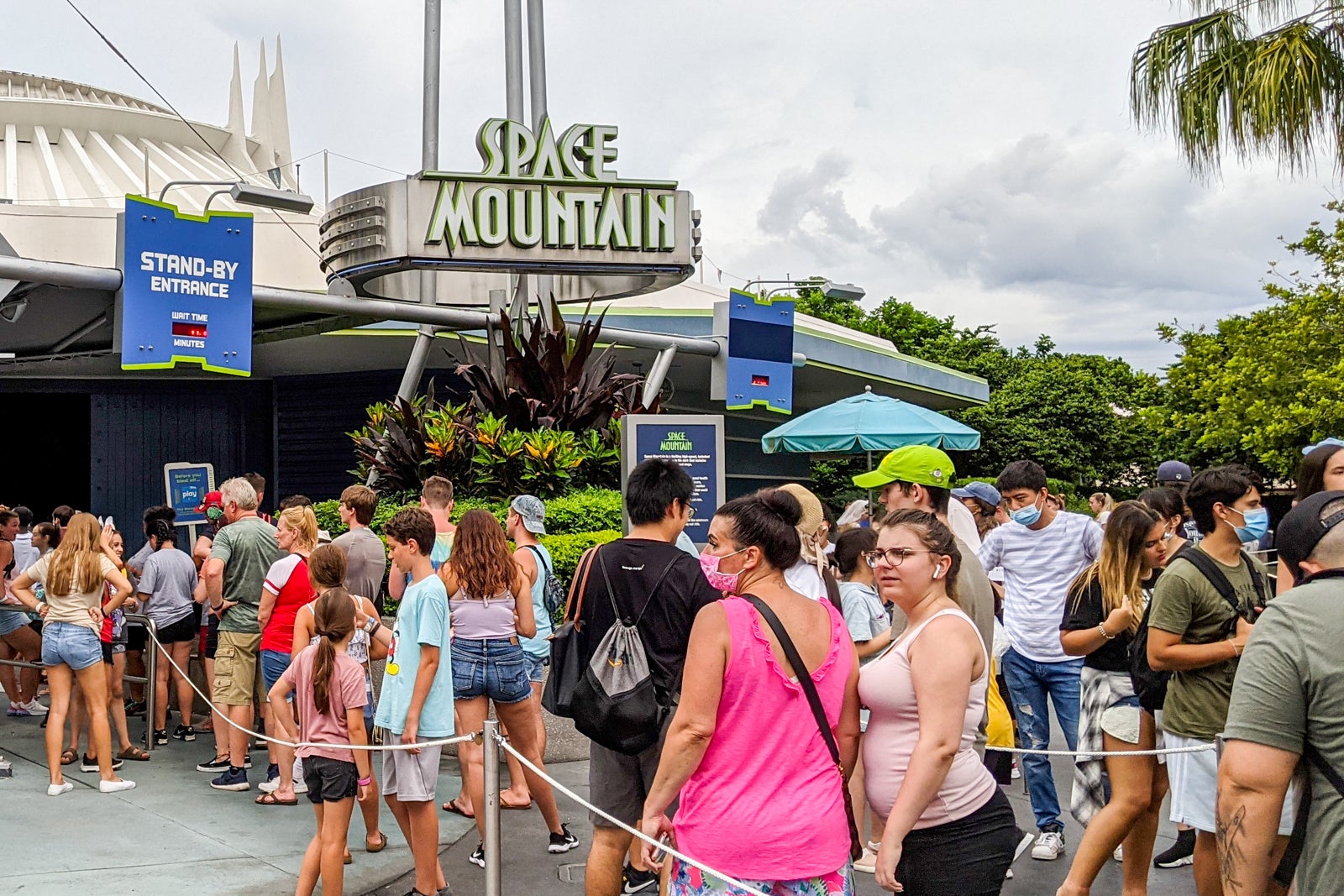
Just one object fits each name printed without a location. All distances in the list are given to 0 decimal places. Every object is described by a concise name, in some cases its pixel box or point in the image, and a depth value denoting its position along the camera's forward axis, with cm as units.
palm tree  1108
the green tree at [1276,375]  2805
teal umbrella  1530
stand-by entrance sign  1077
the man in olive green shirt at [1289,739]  273
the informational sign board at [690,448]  933
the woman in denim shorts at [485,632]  645
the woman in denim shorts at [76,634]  796
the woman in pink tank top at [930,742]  349
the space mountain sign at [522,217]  1234
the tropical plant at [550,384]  1216
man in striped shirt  655
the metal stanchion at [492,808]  491
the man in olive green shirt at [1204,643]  468
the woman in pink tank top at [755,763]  357
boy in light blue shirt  584
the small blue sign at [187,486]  1378
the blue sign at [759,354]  1620
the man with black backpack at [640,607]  473
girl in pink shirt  564
